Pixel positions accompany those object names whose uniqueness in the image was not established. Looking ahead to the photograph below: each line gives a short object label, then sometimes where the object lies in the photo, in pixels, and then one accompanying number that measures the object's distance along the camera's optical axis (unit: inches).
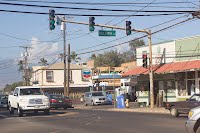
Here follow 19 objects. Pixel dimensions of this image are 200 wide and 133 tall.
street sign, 1233.1
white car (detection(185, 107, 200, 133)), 503.8
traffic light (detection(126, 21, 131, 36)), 1190.0
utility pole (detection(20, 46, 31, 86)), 3727.4
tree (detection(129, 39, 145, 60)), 4605.3
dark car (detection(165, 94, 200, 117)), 994.1
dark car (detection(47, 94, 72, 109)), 1601.9
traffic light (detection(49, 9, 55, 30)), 1068.7
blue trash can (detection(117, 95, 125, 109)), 1563.7
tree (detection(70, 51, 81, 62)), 4705.7
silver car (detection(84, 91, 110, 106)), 1956.2
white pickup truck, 1117.7
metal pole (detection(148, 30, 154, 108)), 1327.5
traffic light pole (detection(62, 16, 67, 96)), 2169.5
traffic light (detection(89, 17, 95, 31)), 1131.3
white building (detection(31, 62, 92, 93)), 3341.5
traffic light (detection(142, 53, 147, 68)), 1366.9
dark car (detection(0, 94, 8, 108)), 1895.9
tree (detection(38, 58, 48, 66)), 5315.0
